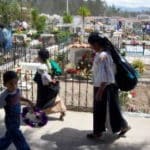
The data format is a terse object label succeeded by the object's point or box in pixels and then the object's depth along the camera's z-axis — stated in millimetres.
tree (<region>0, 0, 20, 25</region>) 20281
